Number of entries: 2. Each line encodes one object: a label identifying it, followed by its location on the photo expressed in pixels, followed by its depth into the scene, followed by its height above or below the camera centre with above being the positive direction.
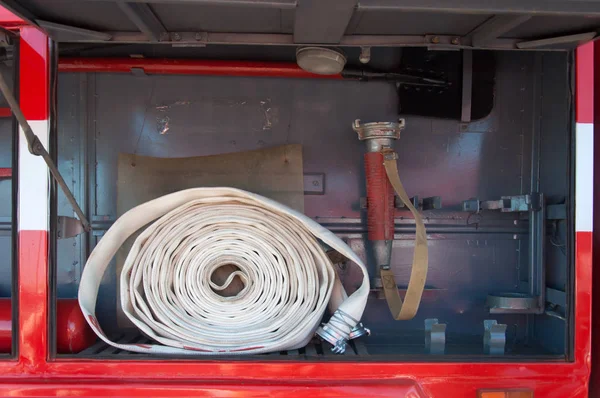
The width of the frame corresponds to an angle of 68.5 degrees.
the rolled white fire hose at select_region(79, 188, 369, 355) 1.65 -0.28
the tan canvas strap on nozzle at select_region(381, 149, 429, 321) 1.58 -0.27
